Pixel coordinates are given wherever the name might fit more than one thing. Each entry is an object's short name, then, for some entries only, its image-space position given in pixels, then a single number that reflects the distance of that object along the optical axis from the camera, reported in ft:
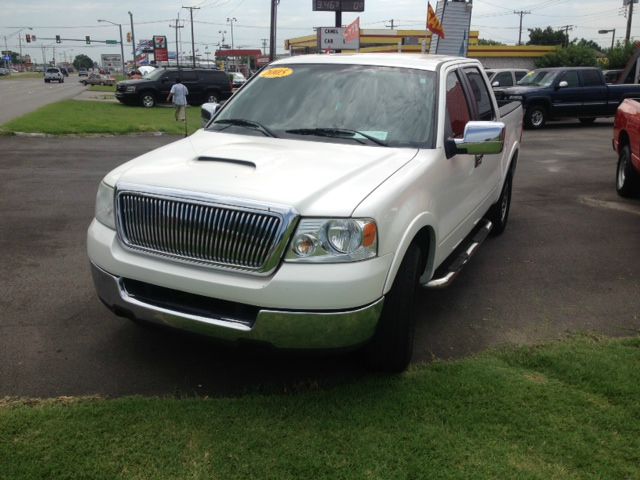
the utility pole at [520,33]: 299.99
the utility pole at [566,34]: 252.58
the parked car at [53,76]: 220.43
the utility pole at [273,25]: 97.04
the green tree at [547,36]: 259.19
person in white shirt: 65.10
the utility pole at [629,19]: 169.40
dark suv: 89.56
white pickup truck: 10.21
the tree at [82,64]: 633.20
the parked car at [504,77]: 73.41
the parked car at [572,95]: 63.16
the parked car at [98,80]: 196.65
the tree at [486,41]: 390.89
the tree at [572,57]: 144.97
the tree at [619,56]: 128.64
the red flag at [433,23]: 62.59
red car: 25.61
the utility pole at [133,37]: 258.78
